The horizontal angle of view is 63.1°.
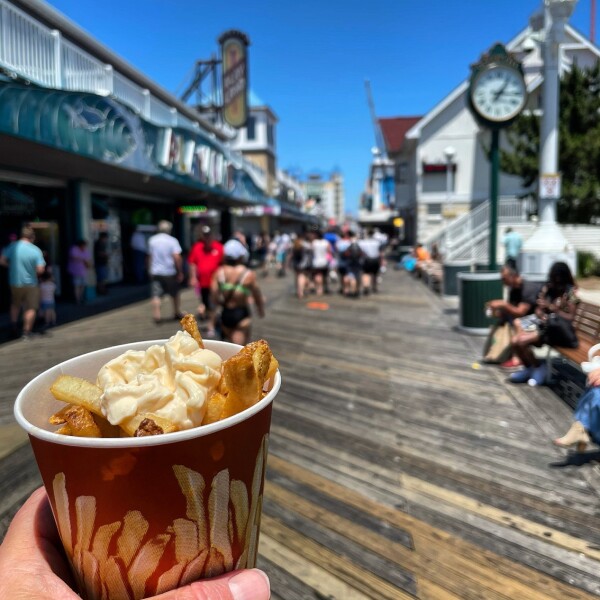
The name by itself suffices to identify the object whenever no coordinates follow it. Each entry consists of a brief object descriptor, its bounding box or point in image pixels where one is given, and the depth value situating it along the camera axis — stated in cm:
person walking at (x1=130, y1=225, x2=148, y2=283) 1650
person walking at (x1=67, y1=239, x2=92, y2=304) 1138
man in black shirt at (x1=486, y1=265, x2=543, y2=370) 560
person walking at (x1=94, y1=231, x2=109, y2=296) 1383
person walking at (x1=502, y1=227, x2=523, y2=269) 1490
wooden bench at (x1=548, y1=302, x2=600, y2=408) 463
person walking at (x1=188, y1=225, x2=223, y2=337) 823
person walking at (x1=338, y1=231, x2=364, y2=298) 1247
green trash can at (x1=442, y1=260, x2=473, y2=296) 1241
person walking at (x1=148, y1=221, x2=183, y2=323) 913
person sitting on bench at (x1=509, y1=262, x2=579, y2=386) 480
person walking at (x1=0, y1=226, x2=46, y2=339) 745
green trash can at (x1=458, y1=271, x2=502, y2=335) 761
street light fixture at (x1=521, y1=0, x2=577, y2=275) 1014
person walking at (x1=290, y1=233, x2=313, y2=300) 1278
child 886
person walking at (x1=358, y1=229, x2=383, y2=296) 1275
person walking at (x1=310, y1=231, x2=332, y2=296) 1282
